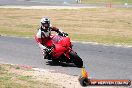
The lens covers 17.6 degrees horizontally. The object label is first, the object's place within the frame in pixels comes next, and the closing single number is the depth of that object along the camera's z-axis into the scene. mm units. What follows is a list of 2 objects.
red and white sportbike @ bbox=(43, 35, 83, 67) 15688
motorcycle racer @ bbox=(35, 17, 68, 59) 16297
